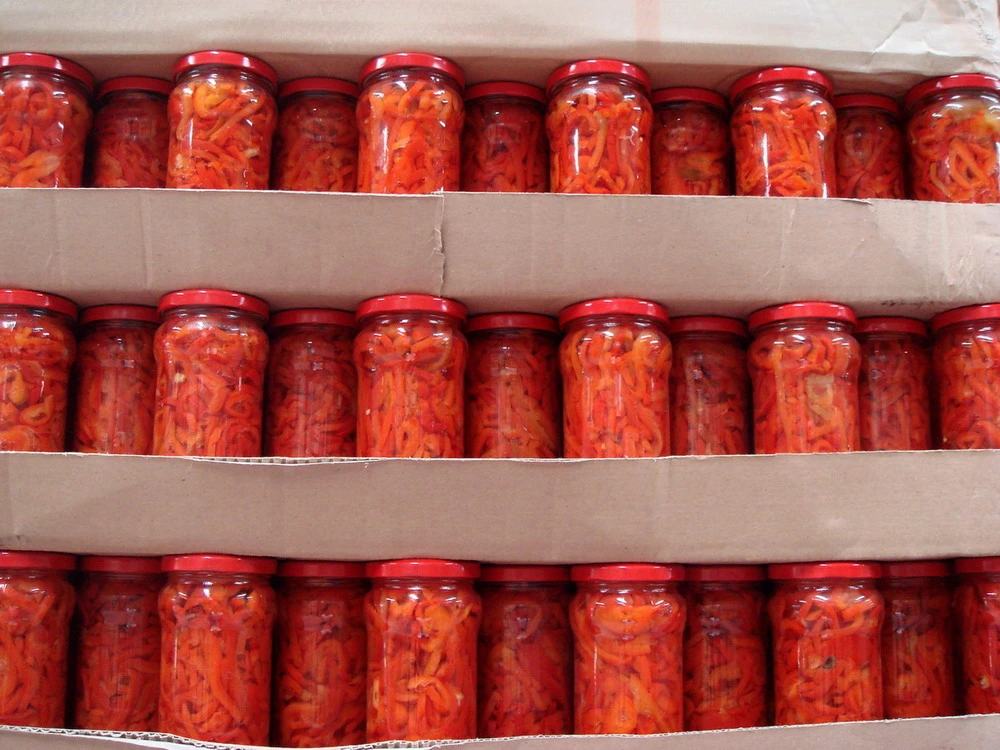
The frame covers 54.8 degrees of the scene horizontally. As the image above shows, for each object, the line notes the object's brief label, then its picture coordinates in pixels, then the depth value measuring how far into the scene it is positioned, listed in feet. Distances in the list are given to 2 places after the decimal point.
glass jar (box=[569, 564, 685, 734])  3.97
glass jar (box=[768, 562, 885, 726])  4.05
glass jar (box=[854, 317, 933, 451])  4.54
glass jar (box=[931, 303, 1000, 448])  4.35
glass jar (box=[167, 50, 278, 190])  4.37
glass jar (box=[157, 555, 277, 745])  3.92
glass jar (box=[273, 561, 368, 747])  4.12
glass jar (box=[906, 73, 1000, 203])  4.60
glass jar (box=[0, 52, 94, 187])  4.40
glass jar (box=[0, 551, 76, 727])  3.96
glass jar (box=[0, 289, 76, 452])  4.17
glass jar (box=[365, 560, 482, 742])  3.92
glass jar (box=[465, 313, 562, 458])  4.42
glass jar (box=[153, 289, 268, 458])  4.14
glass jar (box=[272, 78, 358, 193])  4.68
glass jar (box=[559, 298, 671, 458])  4.19
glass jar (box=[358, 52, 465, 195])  4.37
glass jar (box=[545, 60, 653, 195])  4.44
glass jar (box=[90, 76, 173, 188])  4.66
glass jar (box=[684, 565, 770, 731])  4.23
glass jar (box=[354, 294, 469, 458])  4.17
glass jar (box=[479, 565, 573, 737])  4.17
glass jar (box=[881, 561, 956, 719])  4.31
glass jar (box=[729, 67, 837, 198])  4.50
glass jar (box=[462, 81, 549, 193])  4.67
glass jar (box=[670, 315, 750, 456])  4.48
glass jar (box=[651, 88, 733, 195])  4.76
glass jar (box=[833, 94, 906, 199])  4.81
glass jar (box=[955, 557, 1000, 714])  4.19
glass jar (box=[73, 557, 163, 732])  4.13
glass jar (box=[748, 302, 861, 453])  4.26
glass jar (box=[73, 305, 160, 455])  4.40
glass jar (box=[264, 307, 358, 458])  4.39
